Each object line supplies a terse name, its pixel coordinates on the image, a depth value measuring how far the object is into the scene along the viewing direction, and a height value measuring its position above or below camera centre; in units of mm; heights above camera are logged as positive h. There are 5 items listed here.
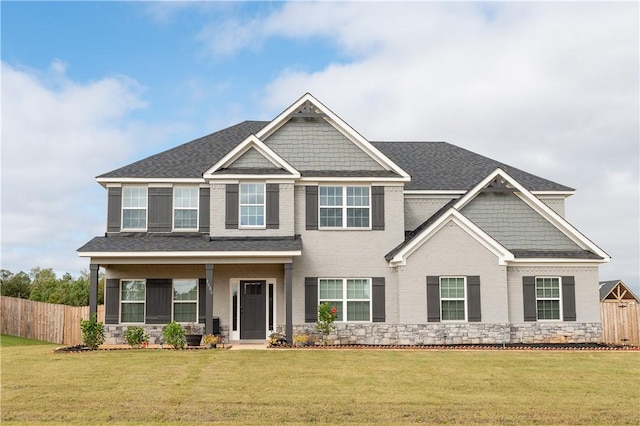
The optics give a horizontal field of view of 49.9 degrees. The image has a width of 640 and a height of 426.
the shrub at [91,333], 21469 -1179
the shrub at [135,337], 22016 -1353
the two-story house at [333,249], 23797 +1529
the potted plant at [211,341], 21875 -1489
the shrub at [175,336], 21250 -1277
